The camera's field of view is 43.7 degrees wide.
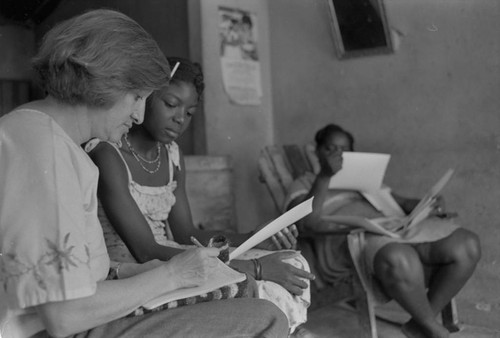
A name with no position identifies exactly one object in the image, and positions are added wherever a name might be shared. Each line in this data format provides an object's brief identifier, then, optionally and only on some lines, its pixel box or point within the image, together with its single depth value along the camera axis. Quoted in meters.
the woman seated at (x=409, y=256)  2.66
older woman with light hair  1.16
